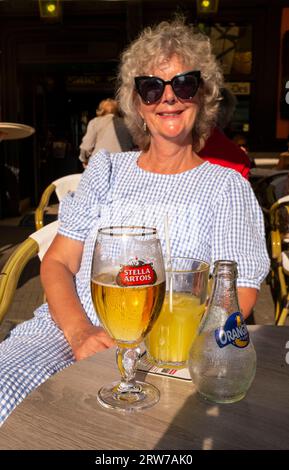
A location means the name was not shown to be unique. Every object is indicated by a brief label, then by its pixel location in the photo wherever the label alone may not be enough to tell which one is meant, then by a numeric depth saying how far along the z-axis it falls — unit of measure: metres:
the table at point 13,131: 2.96
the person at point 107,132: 6.16
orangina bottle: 0.80
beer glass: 0.79
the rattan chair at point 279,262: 3.05
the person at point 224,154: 2.62
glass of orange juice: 0.95
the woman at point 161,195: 1.54
